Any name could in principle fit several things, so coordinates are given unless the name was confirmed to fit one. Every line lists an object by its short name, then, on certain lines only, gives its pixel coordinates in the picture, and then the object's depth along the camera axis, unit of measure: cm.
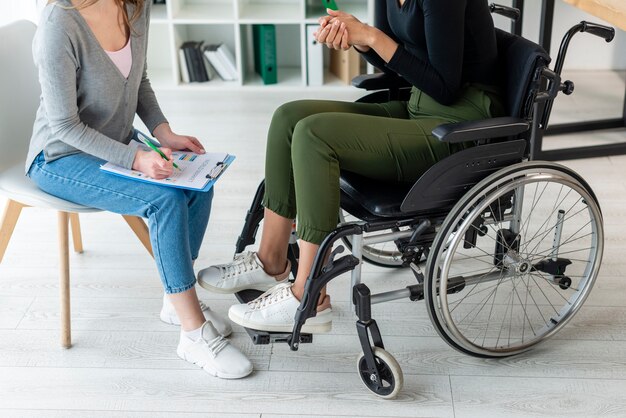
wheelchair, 156
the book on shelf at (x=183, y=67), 383
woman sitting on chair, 159
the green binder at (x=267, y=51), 376
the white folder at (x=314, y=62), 376
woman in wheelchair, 160
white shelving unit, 373
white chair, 175
